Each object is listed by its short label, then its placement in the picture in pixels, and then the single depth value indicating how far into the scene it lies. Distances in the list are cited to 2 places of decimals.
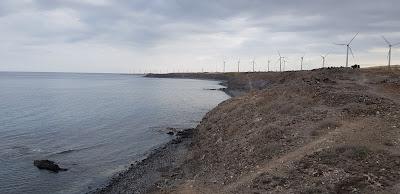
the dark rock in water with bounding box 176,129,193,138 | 52.08
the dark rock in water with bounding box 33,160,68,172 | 38.16
